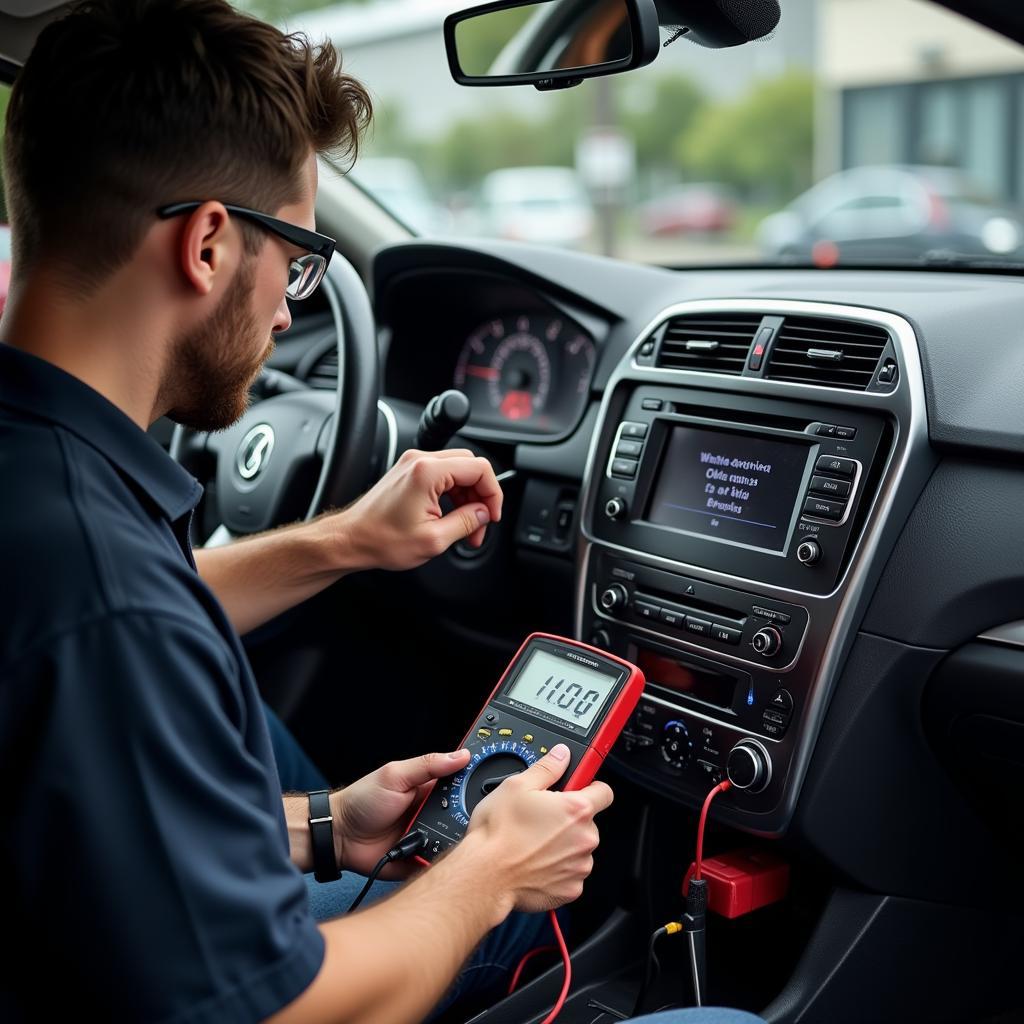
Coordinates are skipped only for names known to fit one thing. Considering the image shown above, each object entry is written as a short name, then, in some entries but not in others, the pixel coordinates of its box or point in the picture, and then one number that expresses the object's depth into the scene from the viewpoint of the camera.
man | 0.91
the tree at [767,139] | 26.88
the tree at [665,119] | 29.69
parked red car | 24.84
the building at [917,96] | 20.58
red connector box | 1.83
